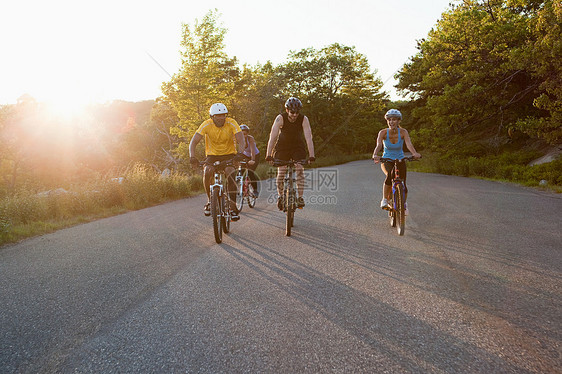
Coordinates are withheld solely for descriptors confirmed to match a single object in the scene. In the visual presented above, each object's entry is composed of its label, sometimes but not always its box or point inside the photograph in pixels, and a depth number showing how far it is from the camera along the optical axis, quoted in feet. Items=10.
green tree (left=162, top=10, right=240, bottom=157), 84.74
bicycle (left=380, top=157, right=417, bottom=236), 19.06
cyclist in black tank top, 20.48
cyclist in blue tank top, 20.54
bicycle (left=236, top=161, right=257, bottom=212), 29.11
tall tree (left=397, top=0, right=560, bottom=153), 55.01
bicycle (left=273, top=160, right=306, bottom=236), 20.00
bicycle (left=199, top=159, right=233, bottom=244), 18.02
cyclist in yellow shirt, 19.63
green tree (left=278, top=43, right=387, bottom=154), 163.53
